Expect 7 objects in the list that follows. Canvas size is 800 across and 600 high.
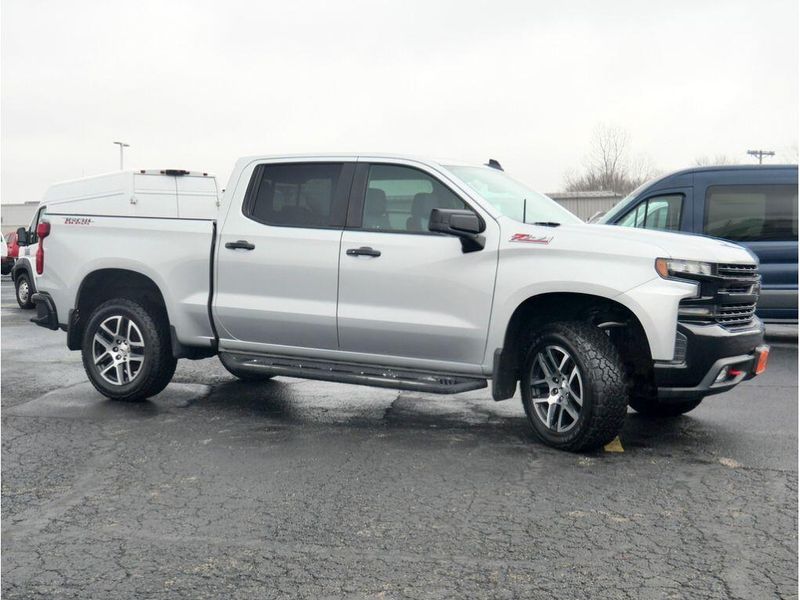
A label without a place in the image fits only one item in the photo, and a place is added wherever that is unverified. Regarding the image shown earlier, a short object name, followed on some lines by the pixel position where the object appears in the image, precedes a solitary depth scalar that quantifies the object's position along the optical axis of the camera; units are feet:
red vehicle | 74.69
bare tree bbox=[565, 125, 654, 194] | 181.47
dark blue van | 37.52
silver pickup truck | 19.49
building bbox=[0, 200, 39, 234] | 183.27
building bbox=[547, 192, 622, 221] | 136.77
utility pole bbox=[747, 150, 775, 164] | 238.76
